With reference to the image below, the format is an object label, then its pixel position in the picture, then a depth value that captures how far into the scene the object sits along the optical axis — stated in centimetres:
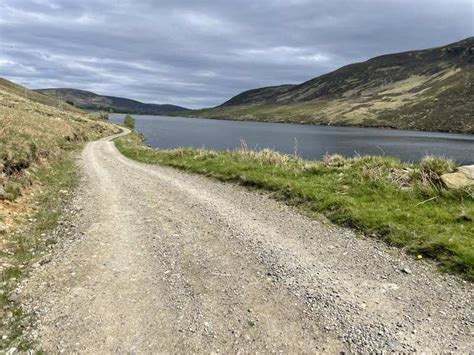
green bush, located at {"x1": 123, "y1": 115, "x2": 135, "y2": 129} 13252
